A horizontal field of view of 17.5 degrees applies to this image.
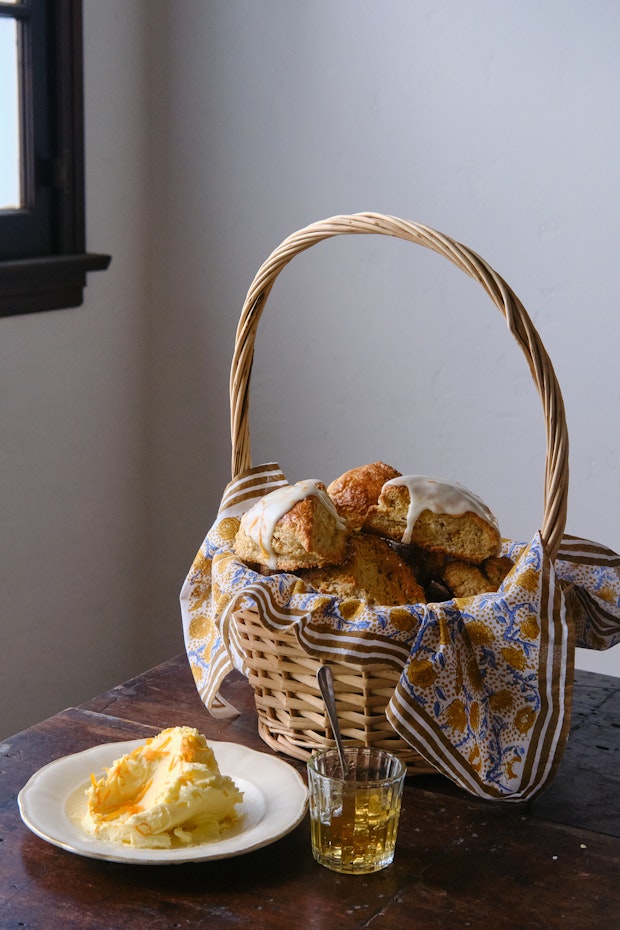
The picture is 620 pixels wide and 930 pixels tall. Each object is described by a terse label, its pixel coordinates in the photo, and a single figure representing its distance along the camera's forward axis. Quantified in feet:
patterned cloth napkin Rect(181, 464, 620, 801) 5.23
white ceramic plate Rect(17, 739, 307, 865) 4.86
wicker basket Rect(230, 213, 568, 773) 5.34
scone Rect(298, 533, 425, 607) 5.45
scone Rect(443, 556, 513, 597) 5.56
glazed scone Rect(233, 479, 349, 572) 5.43
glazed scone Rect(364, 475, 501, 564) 5.58
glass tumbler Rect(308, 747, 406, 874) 4.92
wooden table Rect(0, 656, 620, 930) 4.75
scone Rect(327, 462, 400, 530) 5.77
